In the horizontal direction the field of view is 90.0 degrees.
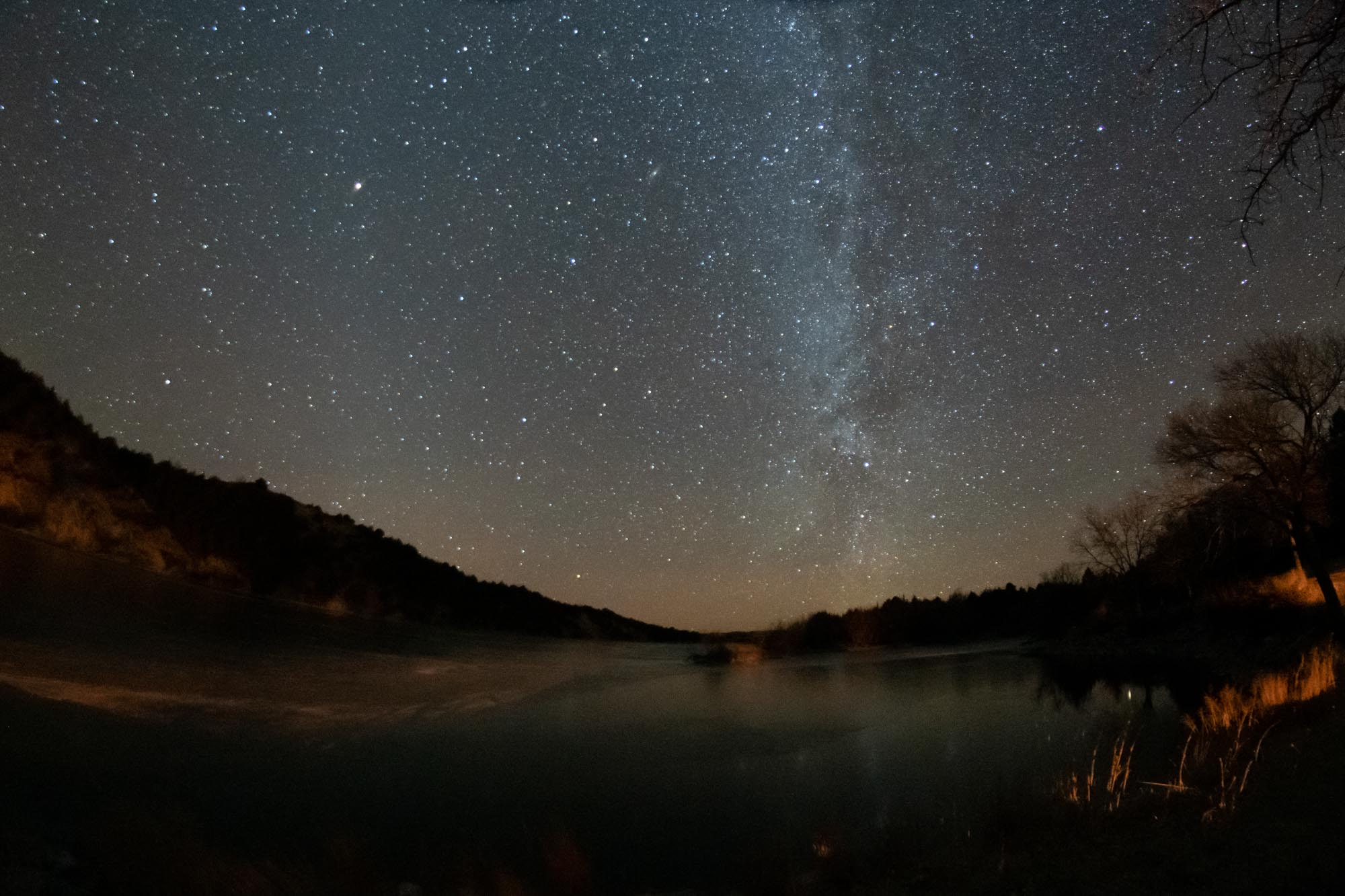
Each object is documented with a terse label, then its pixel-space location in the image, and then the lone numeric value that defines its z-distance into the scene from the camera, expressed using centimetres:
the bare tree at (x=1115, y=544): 5228
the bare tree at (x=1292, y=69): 339
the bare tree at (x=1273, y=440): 1748
